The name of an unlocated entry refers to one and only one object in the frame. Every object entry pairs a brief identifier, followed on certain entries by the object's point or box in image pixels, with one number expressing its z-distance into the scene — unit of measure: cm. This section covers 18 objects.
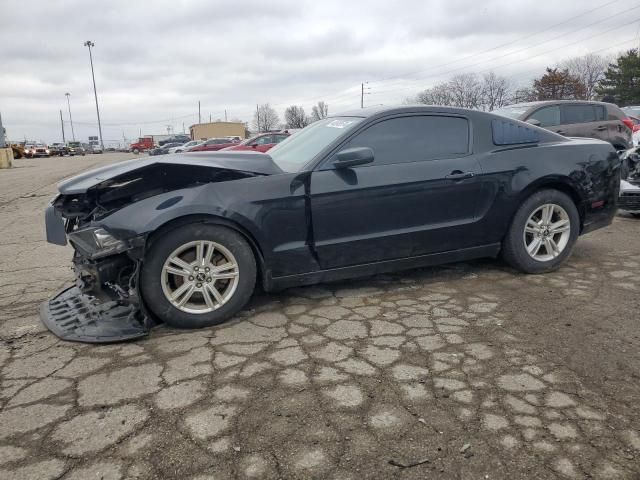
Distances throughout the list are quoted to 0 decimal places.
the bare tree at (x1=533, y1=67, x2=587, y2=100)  4916
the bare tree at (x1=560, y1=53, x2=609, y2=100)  5647
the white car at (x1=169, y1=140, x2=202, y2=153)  2761
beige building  6612
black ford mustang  322
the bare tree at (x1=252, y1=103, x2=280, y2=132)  10306
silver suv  944
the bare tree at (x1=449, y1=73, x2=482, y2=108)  6172
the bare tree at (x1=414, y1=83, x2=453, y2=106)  6198
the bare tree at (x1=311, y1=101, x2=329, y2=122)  8475
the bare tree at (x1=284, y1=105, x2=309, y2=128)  8956
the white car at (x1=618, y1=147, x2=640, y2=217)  648
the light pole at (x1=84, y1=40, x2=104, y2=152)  6569
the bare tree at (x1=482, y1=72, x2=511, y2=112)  6138
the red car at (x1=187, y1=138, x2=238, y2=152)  2267
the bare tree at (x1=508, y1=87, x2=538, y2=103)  5272
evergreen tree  4238
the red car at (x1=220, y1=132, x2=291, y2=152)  1857
